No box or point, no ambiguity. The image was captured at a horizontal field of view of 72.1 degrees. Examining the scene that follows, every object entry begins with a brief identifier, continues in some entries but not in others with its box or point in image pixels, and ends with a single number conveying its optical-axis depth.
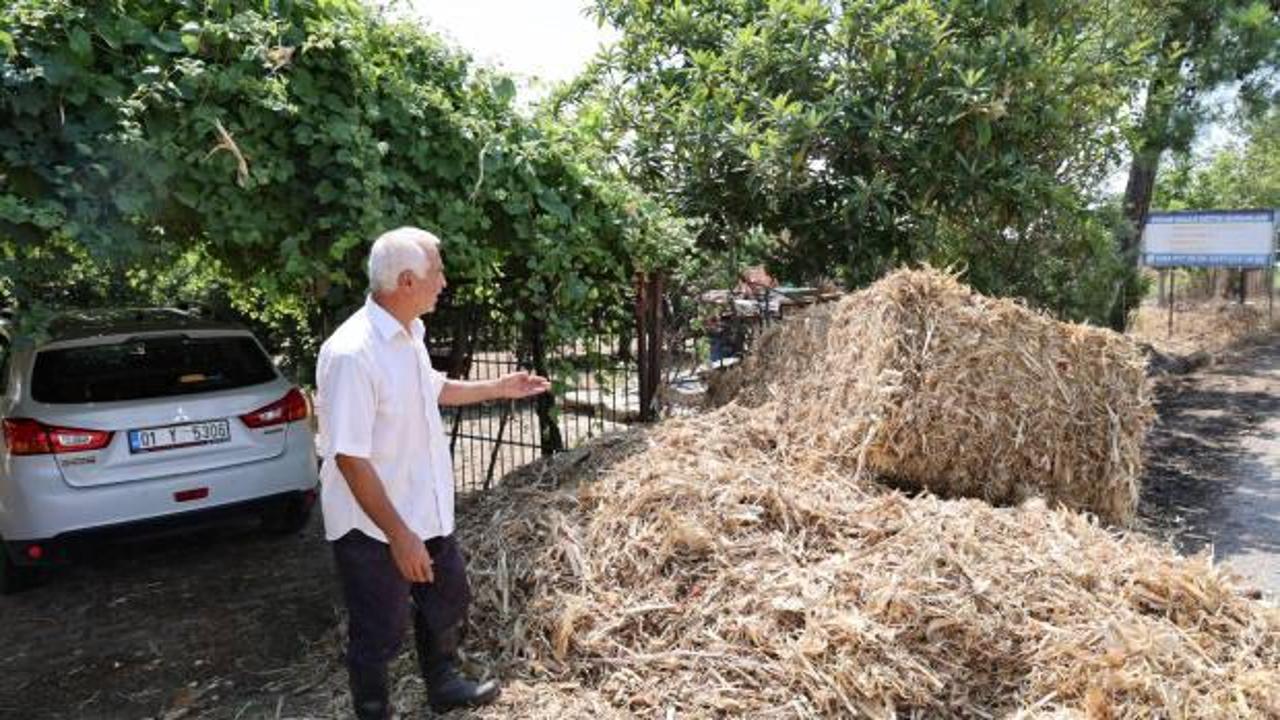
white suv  4.71
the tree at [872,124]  6.36
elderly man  2.91
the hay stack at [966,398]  4.62
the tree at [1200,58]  10.20
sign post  16.41
